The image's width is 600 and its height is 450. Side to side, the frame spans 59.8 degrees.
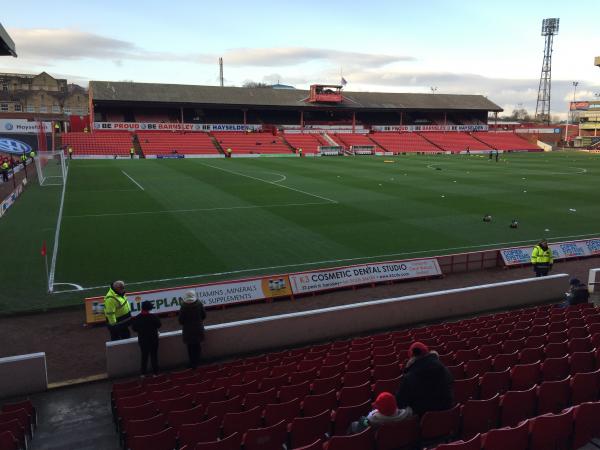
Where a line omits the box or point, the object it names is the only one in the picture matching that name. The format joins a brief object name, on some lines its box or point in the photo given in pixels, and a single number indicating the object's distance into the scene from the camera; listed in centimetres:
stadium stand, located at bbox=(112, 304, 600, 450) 562
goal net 3909
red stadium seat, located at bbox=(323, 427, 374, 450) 525
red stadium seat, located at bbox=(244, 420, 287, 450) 561
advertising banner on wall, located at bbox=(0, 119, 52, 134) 5359
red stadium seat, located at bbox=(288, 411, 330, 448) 592
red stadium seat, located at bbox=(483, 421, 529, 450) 505
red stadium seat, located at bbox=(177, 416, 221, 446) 589
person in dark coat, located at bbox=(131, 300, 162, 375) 970
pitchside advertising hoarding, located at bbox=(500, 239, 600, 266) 1866
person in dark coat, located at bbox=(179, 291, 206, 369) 1008
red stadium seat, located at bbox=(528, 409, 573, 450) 536
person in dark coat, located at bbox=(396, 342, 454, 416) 593
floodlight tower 12000
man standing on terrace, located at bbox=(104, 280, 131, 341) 1125
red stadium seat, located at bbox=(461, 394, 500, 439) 606
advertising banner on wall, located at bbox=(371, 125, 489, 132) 8789
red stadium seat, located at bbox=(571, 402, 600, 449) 562
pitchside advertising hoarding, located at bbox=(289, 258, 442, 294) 1582
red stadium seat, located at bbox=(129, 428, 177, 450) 576
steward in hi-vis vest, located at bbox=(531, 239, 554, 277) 1609
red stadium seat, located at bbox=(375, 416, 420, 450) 554
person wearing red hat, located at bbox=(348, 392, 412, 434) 561
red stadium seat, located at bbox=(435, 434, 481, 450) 487
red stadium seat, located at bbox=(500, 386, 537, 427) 626
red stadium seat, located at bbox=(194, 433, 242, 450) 526
